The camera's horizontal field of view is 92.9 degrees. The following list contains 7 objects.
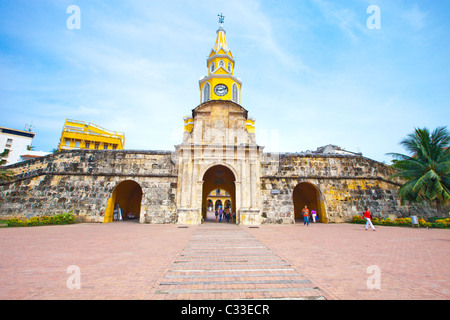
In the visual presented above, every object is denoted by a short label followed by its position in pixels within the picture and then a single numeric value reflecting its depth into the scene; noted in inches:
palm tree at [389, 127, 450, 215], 630.5
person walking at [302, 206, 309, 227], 632.4
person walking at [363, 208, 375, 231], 524.5
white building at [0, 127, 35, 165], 2182.6
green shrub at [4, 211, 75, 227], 534.5
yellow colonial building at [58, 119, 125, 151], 1417.3
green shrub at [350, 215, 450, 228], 565.2
